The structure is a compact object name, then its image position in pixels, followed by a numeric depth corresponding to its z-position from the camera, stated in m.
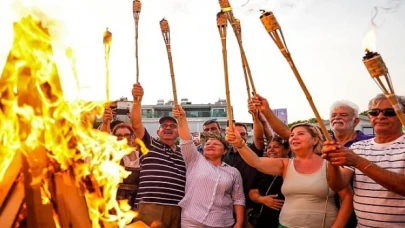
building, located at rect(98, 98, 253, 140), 63.12
